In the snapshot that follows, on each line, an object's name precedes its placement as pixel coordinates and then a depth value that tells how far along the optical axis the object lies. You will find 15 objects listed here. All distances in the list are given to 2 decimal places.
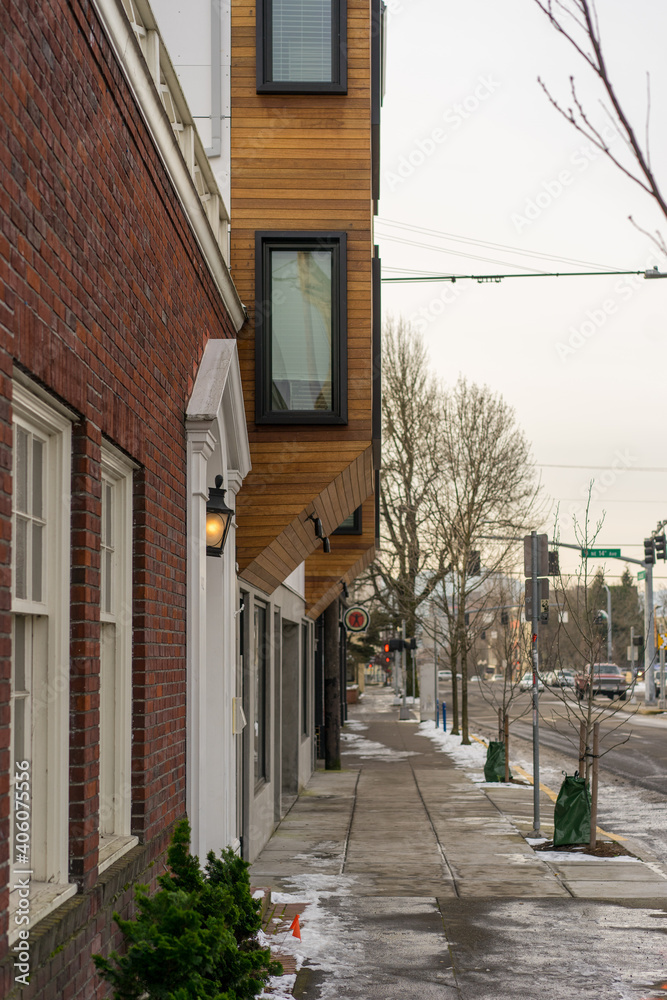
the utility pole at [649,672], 40.66
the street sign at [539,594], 12.76
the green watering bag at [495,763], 17.39
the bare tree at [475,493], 26.52
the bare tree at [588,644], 11.12
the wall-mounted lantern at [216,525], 7.69
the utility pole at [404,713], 38.17
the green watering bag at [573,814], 10.99
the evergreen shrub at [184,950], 3.85
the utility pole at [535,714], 12.02
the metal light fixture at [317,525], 10.51
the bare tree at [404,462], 34.38
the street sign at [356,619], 29.05
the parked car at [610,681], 47.72
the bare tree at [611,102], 2.80
